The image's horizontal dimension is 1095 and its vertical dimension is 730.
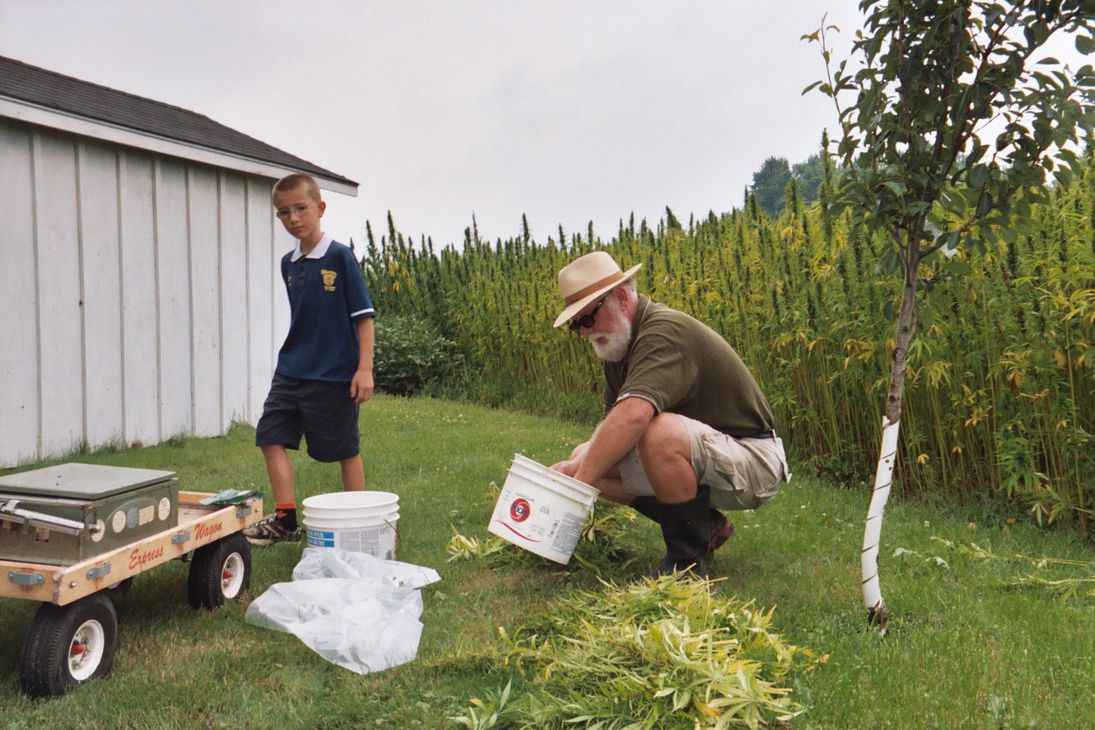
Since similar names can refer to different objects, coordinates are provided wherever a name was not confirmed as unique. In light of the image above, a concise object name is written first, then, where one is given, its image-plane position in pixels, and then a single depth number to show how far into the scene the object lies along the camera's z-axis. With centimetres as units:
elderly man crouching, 336
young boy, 442
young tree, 286
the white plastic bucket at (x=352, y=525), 379
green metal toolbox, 283
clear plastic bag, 297
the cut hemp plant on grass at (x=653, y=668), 233
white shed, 618
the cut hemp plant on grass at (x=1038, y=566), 372
